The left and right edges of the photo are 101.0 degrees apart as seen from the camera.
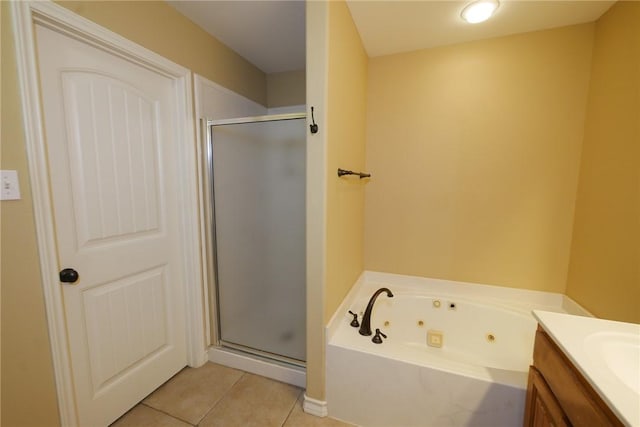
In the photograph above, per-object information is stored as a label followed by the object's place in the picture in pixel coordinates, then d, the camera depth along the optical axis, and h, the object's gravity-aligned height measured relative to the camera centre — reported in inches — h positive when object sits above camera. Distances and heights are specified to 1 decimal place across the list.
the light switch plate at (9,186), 37.9 -0.6
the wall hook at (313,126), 51.6 +11.2
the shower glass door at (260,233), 69.0 -14.0
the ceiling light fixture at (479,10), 56.0 +38.0
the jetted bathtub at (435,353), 49.3 -38.5
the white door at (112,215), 46.3 -6.6
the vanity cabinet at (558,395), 27.2 -25.2
